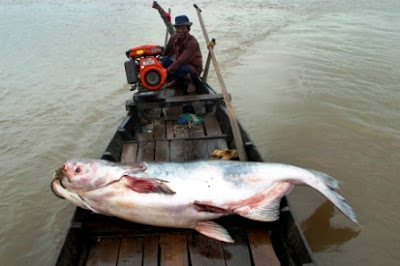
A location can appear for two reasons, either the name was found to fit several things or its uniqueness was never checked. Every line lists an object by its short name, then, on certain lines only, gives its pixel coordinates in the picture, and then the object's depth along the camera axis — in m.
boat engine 5.93
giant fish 3.14
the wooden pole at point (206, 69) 7.34
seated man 6.59
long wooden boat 3.06
